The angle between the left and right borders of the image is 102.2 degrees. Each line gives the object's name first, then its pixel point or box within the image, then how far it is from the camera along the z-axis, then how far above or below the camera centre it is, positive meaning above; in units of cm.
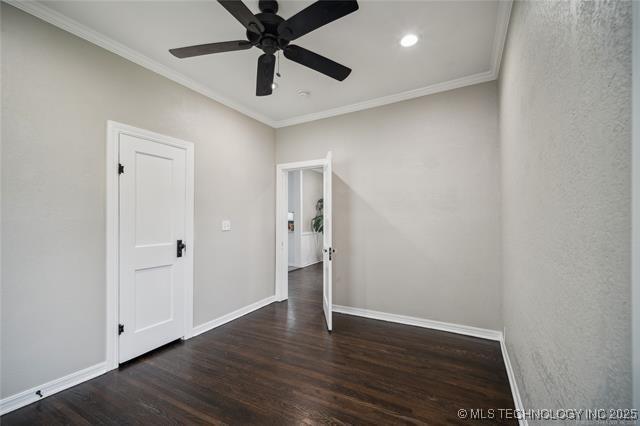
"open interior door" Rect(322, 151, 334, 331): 307 -40
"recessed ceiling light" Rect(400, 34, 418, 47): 225 +155
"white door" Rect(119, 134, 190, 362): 240 -32
